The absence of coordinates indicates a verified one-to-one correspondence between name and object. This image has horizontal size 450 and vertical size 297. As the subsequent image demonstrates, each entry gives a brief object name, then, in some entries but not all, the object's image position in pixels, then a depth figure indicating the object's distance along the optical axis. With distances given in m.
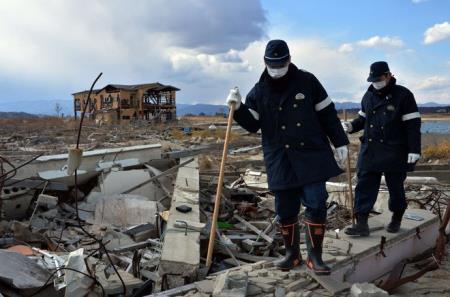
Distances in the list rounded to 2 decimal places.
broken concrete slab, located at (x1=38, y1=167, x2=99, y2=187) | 8.06
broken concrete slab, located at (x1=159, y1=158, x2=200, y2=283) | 4.29
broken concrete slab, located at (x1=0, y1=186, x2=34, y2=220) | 6.99
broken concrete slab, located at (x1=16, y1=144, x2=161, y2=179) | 8.30
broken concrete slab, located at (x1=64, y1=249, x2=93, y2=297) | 3.76
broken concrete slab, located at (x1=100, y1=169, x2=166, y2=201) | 8.56
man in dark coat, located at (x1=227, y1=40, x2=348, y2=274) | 3.99
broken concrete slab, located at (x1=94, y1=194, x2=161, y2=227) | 7.16
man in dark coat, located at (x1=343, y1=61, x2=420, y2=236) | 5.10
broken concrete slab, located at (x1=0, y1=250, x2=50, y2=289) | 3.70
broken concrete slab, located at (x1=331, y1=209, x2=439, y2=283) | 4.56
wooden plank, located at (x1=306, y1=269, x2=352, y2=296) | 3.80
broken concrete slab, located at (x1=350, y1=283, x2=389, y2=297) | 3.56
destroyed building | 44.97
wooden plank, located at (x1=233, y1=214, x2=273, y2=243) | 6.08
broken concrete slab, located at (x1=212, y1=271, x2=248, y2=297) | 3.49
